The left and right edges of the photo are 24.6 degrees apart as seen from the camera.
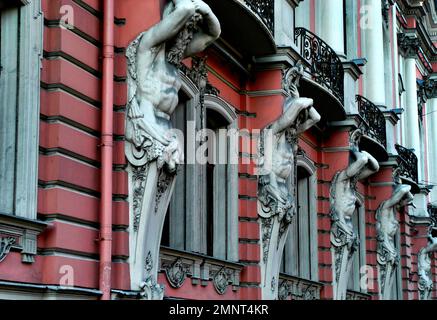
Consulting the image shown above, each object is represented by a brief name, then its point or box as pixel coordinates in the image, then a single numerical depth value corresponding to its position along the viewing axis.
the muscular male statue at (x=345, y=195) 19.61
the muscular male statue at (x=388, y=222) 23.44
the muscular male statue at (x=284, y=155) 15.17
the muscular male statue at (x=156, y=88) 11.17
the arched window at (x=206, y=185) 13.33
